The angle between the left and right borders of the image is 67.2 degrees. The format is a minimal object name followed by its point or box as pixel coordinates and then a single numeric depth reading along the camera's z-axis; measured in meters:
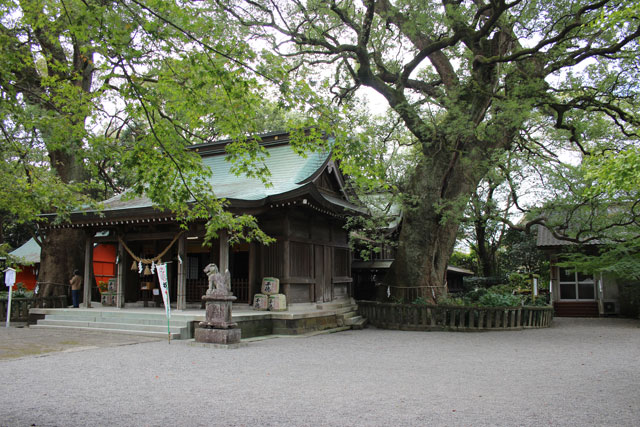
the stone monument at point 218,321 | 10.60
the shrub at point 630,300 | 18.91
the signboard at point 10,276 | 13.61
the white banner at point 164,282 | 10.70
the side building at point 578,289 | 20.72
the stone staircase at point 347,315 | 15.59
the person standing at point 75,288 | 15.60
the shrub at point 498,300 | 15.87
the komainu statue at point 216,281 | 10.89
